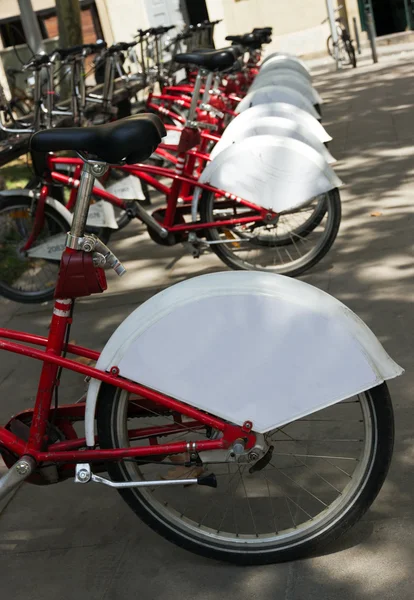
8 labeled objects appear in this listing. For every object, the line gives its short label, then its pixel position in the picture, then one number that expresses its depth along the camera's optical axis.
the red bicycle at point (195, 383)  2.98
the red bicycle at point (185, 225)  5.96
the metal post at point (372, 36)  16.94
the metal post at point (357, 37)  19.42
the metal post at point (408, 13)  21.12
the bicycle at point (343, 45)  17.12
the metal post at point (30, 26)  11.48
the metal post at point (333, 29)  18.00
